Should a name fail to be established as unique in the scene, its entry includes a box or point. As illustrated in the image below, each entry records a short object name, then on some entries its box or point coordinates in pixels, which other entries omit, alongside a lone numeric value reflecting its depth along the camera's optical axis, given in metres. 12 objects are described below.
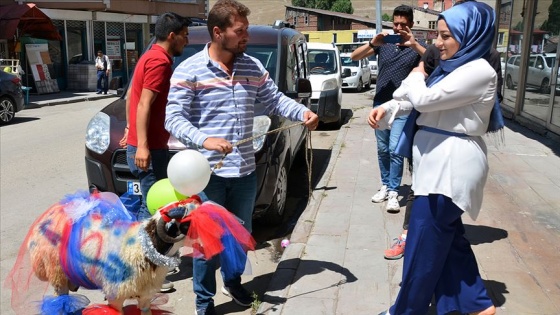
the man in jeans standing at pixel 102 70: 22.06
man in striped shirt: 3.31
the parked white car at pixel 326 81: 11.89
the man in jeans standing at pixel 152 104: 3.71
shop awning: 19.33
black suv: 5.00
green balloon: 2.85
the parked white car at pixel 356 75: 22.28
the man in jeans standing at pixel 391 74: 4.95
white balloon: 2.73
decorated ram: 2.56
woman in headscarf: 2.90
